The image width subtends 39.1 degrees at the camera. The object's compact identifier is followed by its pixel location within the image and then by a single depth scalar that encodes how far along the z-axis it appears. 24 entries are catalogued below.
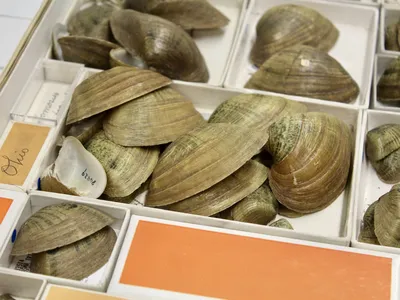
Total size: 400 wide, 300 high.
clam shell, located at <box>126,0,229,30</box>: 0.45
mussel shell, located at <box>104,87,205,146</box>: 0.36
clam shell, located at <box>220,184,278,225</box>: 0.33
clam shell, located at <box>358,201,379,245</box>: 0.33
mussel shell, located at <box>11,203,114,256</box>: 0.31
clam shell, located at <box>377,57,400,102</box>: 0.40
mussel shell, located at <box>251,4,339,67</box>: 0.44
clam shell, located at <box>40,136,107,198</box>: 0.34
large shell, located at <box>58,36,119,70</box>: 0.41
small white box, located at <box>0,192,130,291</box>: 0.30
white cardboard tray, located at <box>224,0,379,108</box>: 0.44
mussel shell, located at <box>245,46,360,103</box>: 0.40
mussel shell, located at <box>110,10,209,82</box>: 0.40
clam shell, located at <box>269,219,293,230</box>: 0.33
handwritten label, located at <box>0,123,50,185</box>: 0.35
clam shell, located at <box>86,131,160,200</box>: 0.35
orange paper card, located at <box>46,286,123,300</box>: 0.29
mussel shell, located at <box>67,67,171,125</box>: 0.36
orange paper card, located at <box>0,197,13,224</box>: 0.33
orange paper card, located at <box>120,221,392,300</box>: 0.30
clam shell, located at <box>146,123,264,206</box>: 0.33
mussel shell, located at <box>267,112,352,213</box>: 0.34
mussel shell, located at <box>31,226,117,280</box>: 0.31
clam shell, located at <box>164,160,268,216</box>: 0.33
